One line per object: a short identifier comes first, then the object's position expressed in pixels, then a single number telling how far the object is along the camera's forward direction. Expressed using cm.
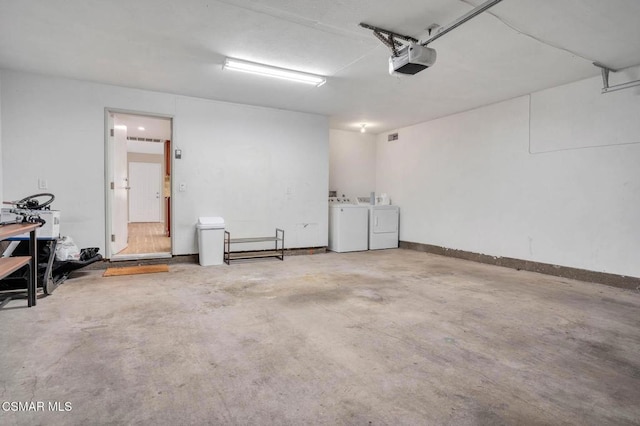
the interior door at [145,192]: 1051
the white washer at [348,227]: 615
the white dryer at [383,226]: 655
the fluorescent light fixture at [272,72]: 369
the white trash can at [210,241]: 478
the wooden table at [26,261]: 235
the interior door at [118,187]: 464
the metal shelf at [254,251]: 505
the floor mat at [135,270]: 415
